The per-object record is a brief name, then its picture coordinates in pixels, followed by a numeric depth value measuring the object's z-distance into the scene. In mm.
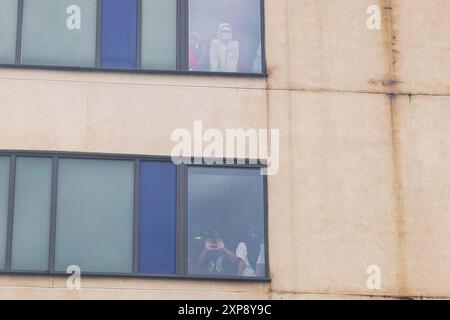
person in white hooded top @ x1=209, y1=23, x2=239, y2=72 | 22797
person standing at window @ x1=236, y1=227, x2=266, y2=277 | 21734
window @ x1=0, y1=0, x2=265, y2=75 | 22516
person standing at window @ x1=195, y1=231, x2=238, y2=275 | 21641
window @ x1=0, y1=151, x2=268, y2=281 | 21484
